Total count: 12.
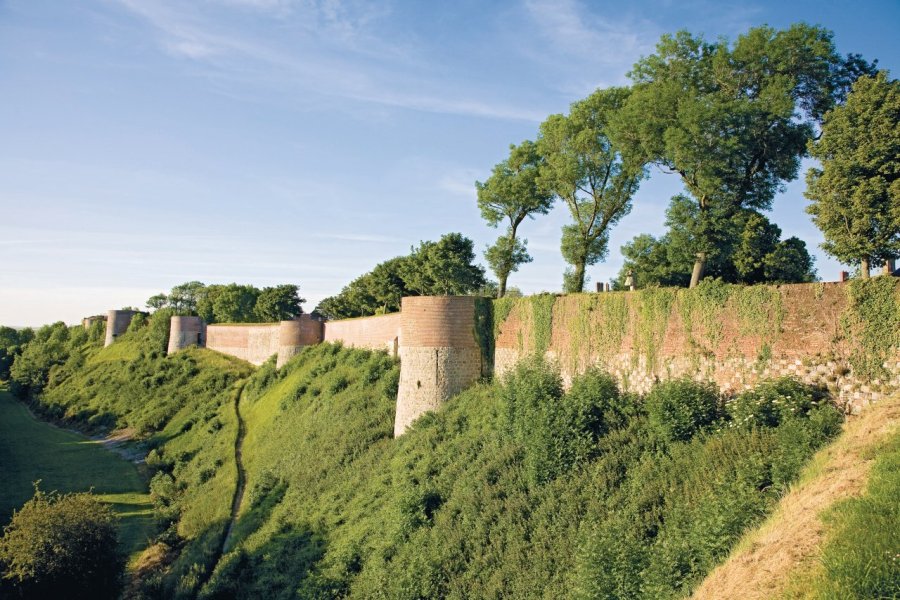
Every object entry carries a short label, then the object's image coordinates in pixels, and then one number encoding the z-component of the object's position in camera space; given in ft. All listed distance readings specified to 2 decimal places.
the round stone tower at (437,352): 83.25
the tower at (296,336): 153.48
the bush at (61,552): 74.23
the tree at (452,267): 150.00
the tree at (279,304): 252.21
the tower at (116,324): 245.65
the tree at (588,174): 97.09
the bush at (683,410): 51.29
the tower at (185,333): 208.13
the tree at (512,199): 112.47
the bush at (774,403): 45.80
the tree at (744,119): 73.46
